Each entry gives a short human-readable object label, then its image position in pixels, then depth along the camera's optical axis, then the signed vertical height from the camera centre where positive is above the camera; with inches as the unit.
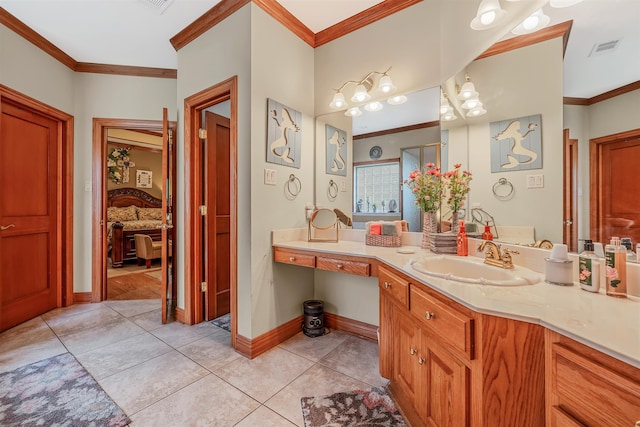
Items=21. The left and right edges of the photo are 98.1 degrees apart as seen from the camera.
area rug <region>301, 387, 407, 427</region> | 55.6 -41.6
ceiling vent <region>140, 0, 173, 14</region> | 85.7 +65.8
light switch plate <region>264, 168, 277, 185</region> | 85.1 +11.5
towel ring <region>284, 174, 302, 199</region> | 93.3 +9.3
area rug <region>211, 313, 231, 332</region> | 100.9 -41.1
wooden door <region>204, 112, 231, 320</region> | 104.4 -0.9
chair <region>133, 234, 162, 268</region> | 189.9 -23.5
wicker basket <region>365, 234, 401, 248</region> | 81.7 -8.2
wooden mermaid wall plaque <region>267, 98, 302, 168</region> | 86.3 +25.8
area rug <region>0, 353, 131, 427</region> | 55.8 -41.0
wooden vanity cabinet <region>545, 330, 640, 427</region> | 22.8 -15.9
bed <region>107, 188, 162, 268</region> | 197.0 -4.6
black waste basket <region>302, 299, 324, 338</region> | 93.3 -36.1
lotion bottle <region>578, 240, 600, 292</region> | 38.8 -8.4
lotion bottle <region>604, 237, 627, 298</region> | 36.9 -8.0
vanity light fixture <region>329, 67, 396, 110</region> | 86.4 +40.7
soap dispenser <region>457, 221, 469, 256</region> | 65.1 -7.2
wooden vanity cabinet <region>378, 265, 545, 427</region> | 31.7 -20.7
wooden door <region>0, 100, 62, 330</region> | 97.9 +0.1
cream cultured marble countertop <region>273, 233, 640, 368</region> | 24.8 -11.3
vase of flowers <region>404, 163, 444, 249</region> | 76.2 +5.2
